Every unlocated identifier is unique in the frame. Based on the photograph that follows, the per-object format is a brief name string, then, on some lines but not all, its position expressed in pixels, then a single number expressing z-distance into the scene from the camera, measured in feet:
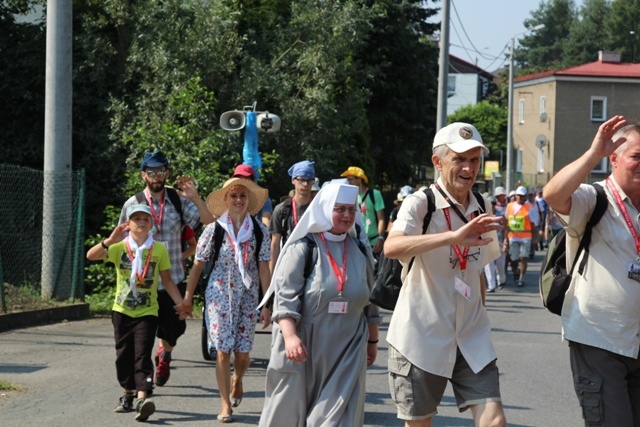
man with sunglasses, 30.83
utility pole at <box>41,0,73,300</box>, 50.80
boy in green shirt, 28.25
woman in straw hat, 28.68
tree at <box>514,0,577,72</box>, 411.34
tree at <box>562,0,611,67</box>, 372.17
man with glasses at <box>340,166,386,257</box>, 49.88
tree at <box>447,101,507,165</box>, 273.13
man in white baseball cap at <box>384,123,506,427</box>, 18.39
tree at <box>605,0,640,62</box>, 347.77
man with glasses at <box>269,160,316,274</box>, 35.35
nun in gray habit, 20.04
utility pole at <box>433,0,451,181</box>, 77.41
